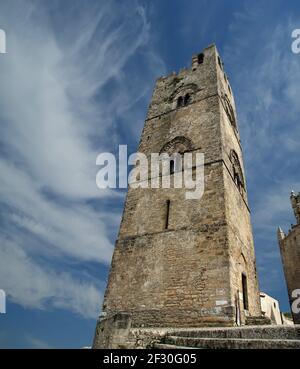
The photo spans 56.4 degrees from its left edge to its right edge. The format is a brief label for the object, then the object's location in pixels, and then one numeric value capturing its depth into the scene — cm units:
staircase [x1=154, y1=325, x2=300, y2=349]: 369
